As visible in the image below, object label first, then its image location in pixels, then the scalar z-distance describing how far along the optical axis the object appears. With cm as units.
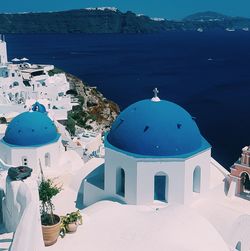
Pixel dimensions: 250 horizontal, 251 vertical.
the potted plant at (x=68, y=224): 1245
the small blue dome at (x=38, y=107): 2631
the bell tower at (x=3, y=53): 6253
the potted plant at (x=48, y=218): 1168
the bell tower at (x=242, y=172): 1755
